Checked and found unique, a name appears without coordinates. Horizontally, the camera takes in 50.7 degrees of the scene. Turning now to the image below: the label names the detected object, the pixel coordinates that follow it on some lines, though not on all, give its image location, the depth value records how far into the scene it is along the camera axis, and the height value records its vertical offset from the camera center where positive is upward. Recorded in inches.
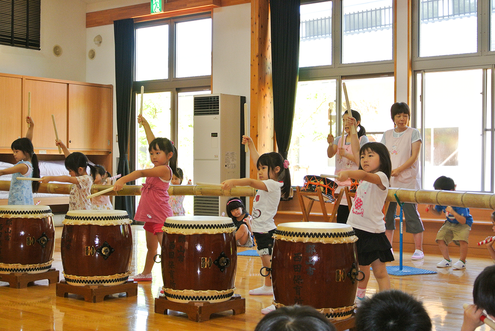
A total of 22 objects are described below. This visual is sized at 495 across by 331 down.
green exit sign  311.1 +97.8
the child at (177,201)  223.8 -13.6
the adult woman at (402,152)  173.3 +6.0
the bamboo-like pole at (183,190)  158.2 -6.4
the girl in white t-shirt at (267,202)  129.4 -8.1
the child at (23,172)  167.9 -0.7
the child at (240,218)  213.0 -19.9
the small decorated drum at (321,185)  195.9 -6.0
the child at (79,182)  163.0 -3.8
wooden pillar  273.7 +48.5
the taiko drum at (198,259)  110.6 -19.2
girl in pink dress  141.3 -7.1
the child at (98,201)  172.6 -10.4
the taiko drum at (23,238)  141.4 -18.7
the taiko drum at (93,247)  125.8 -18.8
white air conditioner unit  279.0 +14.4
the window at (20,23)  310.0 +89.1
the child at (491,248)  140.9 -21.4
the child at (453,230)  175.9 -20.7
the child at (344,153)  157.0 +5.4
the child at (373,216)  112.2 -10.3
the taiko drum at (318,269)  93.7 -18.0
